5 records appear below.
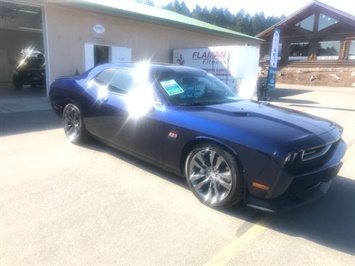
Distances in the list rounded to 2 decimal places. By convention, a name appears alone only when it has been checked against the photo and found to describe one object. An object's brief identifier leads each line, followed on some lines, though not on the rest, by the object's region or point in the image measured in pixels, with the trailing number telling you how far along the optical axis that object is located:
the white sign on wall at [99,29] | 12.50
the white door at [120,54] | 13.19
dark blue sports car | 2.93
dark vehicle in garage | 14.92
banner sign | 15.03
